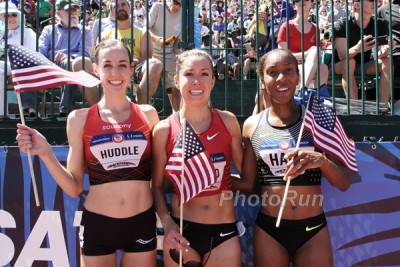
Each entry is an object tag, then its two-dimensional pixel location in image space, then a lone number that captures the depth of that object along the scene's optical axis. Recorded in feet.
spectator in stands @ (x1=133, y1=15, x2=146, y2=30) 31.45
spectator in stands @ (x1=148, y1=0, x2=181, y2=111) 20.87
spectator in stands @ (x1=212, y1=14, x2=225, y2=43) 41.39
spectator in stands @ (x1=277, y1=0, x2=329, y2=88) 19.77
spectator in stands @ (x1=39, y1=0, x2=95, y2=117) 19.93
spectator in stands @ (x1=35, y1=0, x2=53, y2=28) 34.88
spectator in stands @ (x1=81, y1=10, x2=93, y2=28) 31.54
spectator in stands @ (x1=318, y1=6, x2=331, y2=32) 28.61
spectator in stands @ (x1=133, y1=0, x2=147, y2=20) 33.82
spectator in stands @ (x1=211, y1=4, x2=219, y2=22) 49.73
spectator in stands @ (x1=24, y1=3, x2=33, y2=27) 28.84
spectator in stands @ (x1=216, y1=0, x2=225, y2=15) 48.01
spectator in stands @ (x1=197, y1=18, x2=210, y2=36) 38.73
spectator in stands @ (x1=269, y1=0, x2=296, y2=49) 26.75
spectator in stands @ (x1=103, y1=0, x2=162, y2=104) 19.97
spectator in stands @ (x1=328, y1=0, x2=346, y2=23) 29.60
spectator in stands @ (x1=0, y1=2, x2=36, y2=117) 20.34
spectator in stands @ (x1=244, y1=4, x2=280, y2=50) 22.58
